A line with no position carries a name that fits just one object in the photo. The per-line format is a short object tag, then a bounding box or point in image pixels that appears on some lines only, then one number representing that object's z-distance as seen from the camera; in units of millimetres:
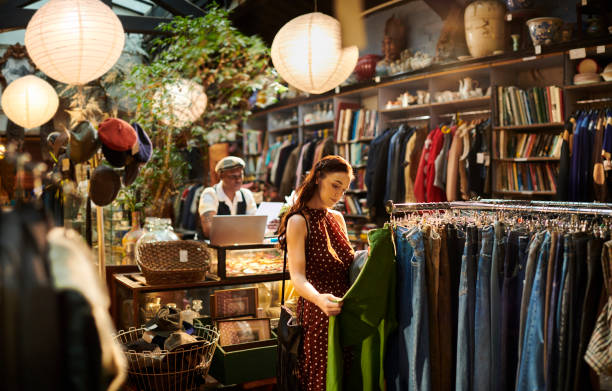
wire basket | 2467
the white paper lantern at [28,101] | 5859
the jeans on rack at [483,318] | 1834
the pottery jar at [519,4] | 4828
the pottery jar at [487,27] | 4883
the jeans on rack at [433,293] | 1948
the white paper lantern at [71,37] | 2986
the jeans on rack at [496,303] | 1831
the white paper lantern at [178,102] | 5355
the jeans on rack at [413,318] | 1917
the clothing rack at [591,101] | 4250
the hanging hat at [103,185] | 2781
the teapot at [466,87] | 5195
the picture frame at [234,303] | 3027
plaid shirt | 1485
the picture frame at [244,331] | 2951
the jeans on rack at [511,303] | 1828
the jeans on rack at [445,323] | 1950
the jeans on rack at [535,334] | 1672
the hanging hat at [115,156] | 2806
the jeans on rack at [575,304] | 1615
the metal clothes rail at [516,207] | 1852
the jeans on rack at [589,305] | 1590
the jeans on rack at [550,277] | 1688
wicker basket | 2830
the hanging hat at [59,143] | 2850
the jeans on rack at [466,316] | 1871
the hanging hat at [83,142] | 2701
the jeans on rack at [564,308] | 1634
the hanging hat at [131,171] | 2928
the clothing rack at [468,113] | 5391
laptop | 3084
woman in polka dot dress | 2229
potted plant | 5547
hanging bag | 2256
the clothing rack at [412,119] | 5938
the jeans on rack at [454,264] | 1984
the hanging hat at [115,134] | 2764
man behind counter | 4324
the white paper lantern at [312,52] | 3135
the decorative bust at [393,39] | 6262
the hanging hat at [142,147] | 2924
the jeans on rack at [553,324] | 1658
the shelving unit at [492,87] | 4393
